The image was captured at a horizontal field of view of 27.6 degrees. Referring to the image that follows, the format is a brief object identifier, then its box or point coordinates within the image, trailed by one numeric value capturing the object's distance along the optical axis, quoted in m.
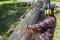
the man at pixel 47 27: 2.86
